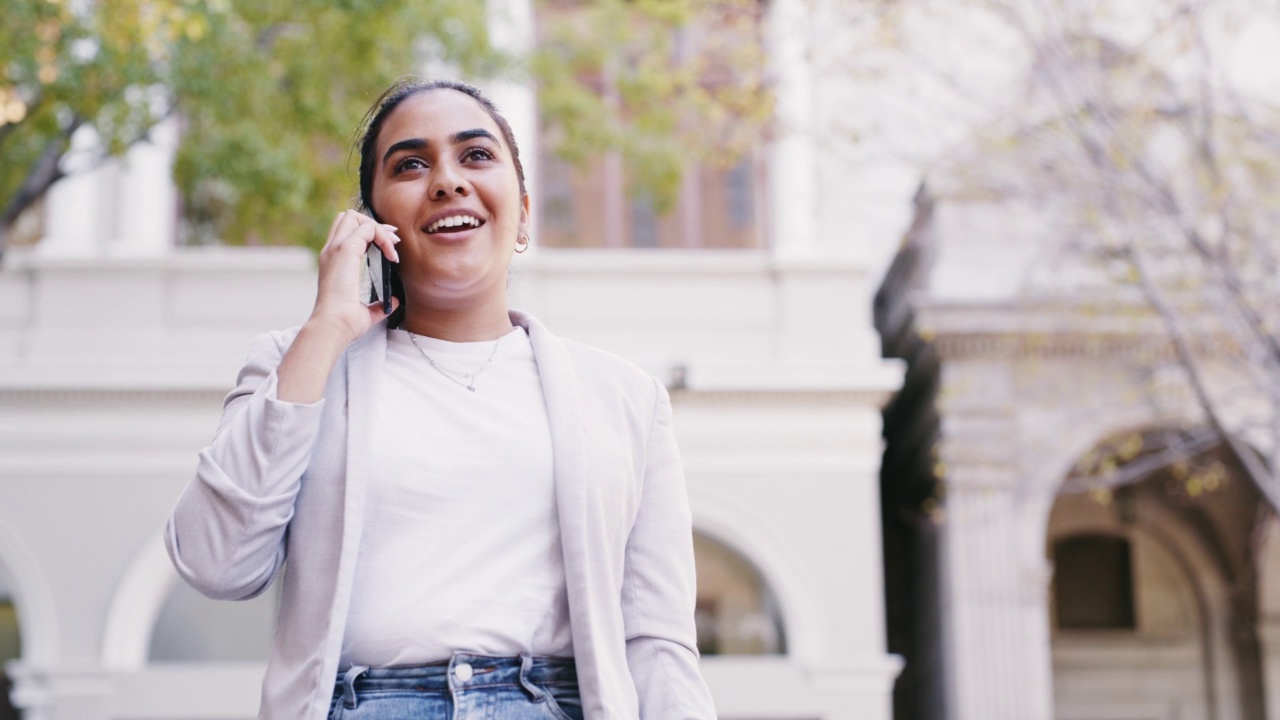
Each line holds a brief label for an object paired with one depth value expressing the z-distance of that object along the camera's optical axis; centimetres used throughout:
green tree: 856
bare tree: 902
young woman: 199
